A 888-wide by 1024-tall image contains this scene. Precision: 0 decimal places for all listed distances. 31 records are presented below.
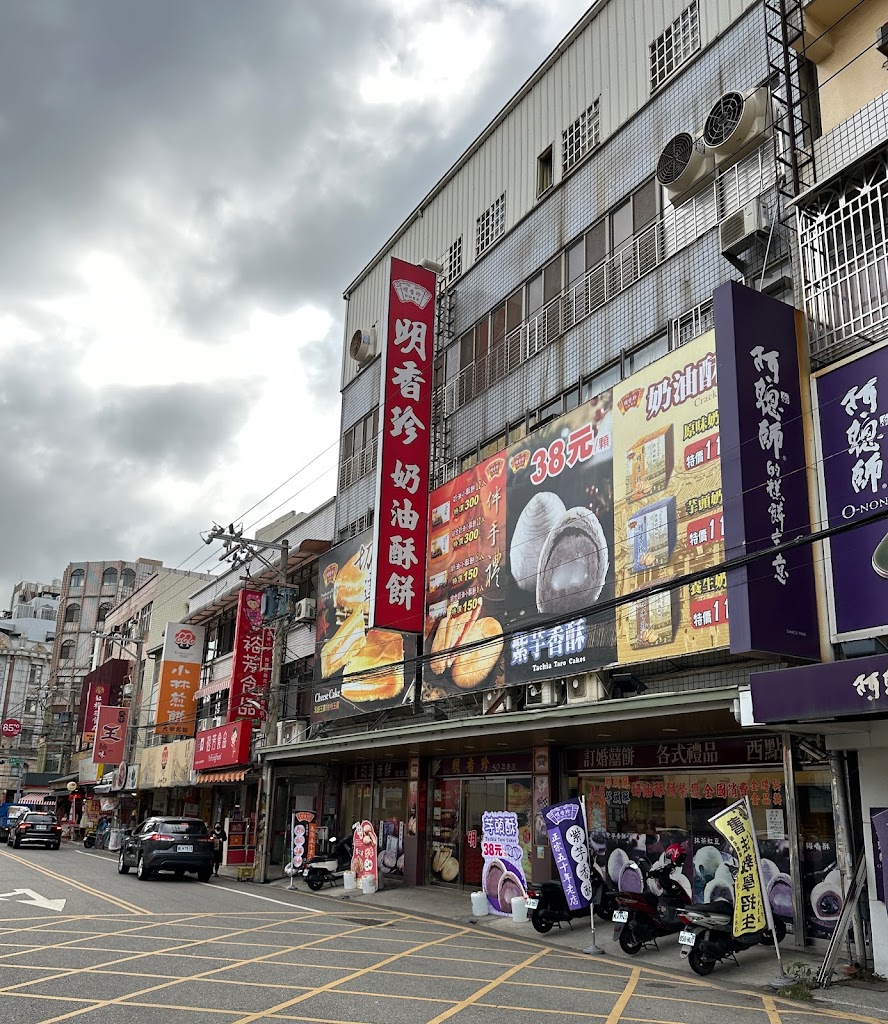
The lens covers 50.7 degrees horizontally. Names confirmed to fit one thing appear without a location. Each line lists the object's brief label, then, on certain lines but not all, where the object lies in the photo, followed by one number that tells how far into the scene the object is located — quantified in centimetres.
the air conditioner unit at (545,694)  1744
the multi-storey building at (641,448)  1356
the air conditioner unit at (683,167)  1755
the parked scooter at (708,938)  1189
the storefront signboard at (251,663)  2914
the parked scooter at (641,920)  1328
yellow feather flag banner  1184
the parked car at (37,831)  3753
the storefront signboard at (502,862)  1695
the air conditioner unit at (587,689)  1634
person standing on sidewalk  2709
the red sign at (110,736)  4566
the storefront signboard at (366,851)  2161
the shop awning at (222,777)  2909
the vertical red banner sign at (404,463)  2188
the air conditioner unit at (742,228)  1577
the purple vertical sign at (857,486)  1267
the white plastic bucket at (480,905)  1752
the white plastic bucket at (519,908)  1658
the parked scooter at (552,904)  1512
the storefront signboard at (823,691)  1033
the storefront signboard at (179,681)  4159
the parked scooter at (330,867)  2280
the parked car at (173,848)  2367
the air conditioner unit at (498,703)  1905
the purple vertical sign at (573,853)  1453
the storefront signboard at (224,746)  2895
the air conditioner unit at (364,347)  3080
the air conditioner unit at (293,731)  2941
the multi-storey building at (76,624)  7912
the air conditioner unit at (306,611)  2925
